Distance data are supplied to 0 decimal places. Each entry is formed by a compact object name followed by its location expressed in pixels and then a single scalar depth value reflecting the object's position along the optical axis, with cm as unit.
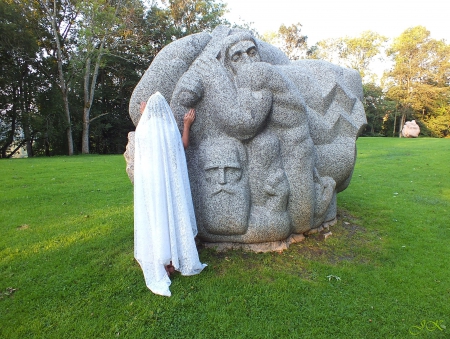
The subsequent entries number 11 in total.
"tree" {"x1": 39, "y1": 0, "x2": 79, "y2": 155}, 1819
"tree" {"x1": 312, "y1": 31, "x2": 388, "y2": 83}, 3450
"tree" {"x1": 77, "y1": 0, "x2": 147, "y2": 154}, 1650
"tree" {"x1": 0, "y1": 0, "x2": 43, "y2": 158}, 1694
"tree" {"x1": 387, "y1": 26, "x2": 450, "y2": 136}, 2948
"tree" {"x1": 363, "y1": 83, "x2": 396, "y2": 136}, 3272
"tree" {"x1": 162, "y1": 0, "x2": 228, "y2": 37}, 2414
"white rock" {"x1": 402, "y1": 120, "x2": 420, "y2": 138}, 2652
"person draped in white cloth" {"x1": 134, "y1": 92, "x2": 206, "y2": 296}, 317
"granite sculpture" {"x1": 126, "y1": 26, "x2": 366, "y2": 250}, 364
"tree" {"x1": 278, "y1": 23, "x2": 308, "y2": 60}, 3350
